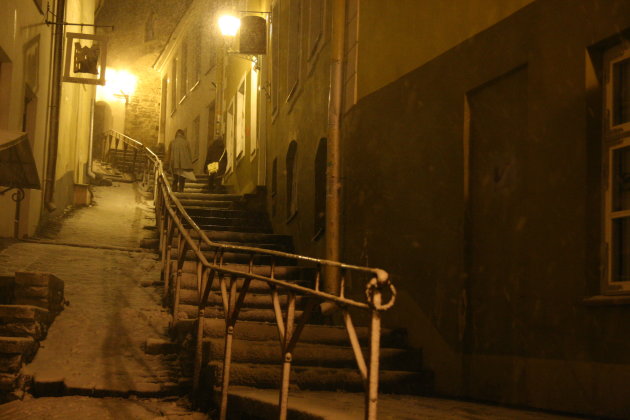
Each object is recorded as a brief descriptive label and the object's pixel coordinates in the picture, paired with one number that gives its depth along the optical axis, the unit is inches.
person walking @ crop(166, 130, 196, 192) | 757.3
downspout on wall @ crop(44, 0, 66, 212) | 549.6
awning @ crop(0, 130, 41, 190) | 313.4
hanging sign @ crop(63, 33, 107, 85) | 582.6
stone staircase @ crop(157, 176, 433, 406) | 255.8
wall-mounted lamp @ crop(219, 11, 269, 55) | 639.8
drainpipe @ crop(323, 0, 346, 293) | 374.9
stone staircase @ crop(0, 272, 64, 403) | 241.0
